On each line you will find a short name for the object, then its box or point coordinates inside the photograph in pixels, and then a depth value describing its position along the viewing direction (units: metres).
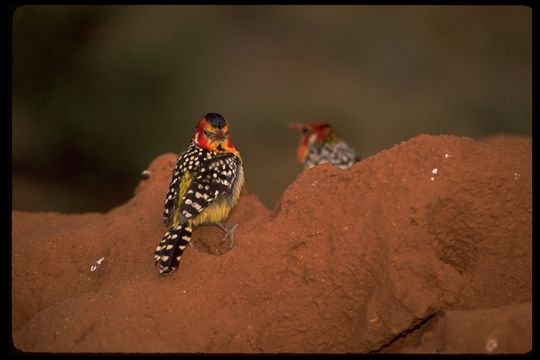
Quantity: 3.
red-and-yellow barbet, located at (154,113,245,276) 8.81
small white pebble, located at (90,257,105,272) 9.42
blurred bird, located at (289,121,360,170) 16.92
